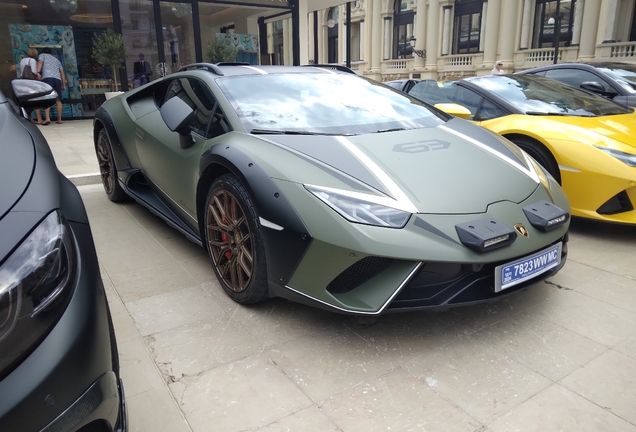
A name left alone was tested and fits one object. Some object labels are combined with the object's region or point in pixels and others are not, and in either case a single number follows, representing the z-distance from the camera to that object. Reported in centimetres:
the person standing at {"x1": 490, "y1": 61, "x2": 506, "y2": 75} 1301
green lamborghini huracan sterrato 204
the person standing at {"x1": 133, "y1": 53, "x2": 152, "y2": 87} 1314
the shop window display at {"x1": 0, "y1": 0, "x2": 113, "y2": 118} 1221
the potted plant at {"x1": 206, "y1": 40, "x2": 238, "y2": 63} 1434
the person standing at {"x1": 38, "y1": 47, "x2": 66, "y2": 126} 1084
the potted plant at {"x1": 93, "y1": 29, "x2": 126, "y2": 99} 1204
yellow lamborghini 339
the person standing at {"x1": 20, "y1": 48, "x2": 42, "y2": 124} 1021
